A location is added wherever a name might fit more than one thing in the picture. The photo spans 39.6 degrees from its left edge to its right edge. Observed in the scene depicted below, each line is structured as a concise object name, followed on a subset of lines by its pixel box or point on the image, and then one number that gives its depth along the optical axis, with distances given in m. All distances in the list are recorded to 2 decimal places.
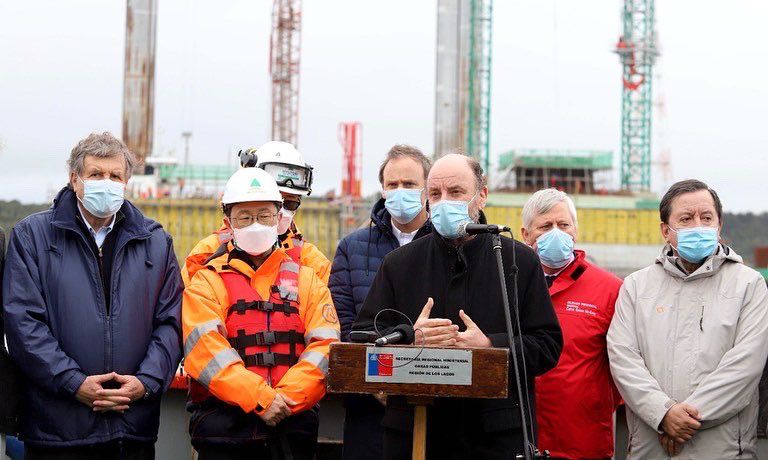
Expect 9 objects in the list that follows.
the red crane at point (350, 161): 70.38
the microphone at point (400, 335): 4.21
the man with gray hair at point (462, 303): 4.51
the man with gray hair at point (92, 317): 5.08
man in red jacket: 5.49
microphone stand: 4.21
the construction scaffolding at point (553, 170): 83.38
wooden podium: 4.13
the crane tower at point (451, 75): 45.25
